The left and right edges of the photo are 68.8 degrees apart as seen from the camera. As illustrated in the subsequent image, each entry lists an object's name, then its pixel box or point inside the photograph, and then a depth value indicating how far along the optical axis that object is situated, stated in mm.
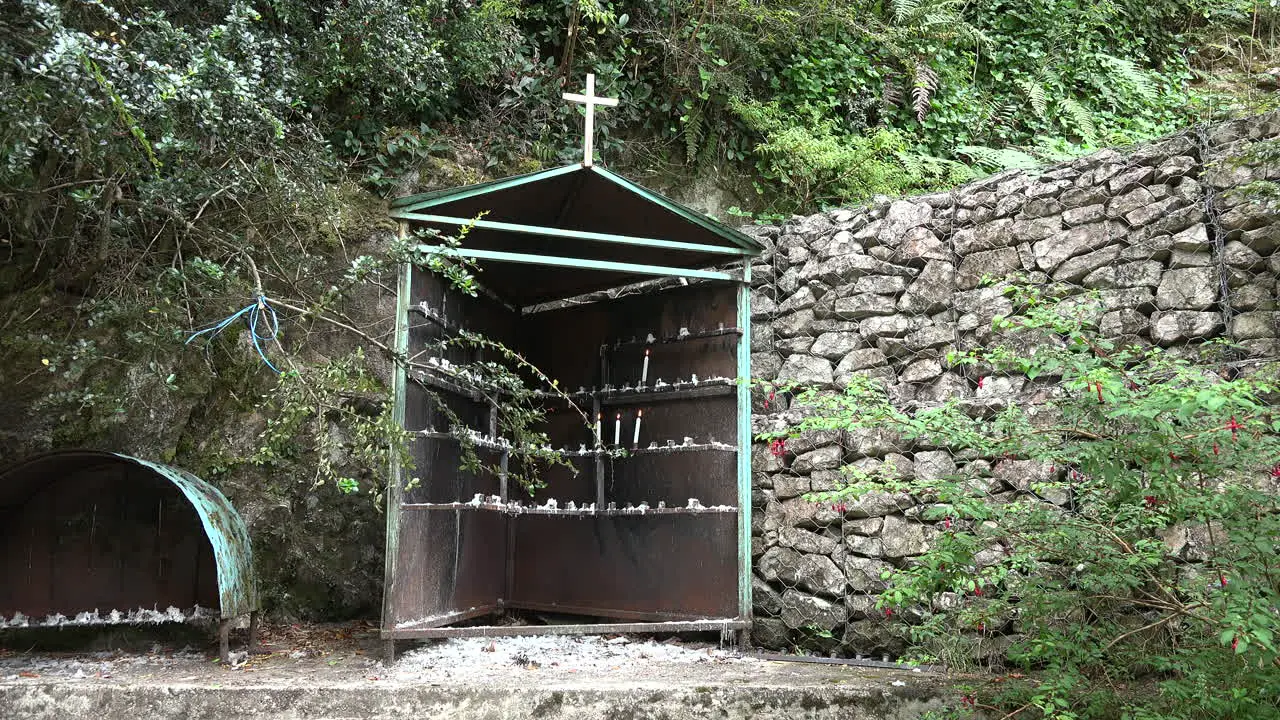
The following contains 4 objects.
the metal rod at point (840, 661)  4443
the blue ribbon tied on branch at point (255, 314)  4482
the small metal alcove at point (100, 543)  5164
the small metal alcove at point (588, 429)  5004
